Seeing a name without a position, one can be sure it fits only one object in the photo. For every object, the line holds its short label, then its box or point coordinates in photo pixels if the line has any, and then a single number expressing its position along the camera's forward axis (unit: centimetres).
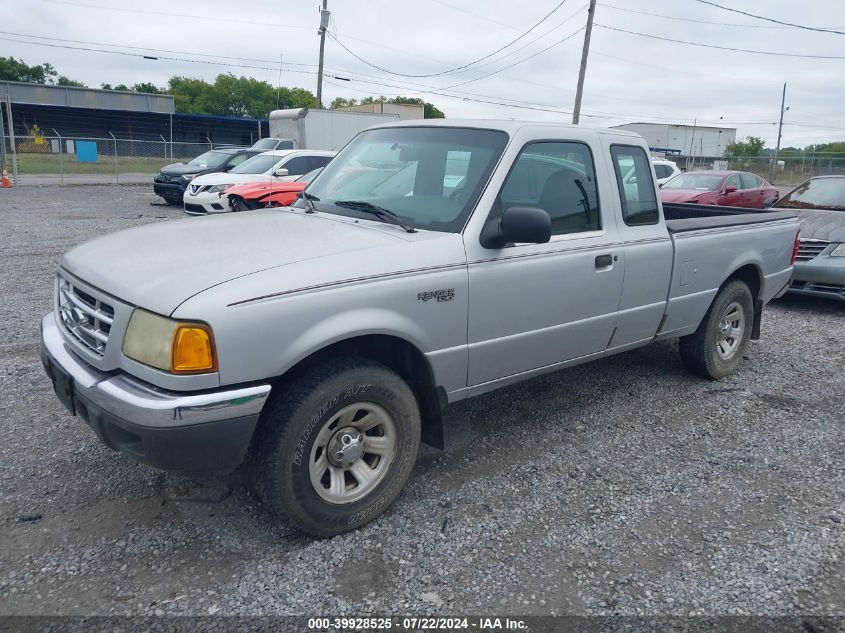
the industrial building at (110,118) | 4353
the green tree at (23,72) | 7900
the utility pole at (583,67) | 2434
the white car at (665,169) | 1767
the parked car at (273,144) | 2142
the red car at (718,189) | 1420
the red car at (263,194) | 1278
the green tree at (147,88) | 8700
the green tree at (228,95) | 8688
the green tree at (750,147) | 6425
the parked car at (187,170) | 1739
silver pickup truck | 268
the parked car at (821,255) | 786
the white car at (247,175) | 1420
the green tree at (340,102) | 9561
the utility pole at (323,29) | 3077
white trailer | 2411
